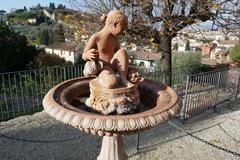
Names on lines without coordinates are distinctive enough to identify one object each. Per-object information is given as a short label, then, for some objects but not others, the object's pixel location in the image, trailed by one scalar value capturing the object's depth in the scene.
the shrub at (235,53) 12.99
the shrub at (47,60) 8.58
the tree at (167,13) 4.70
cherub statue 2.08
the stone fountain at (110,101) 1.81
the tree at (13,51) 8.84
